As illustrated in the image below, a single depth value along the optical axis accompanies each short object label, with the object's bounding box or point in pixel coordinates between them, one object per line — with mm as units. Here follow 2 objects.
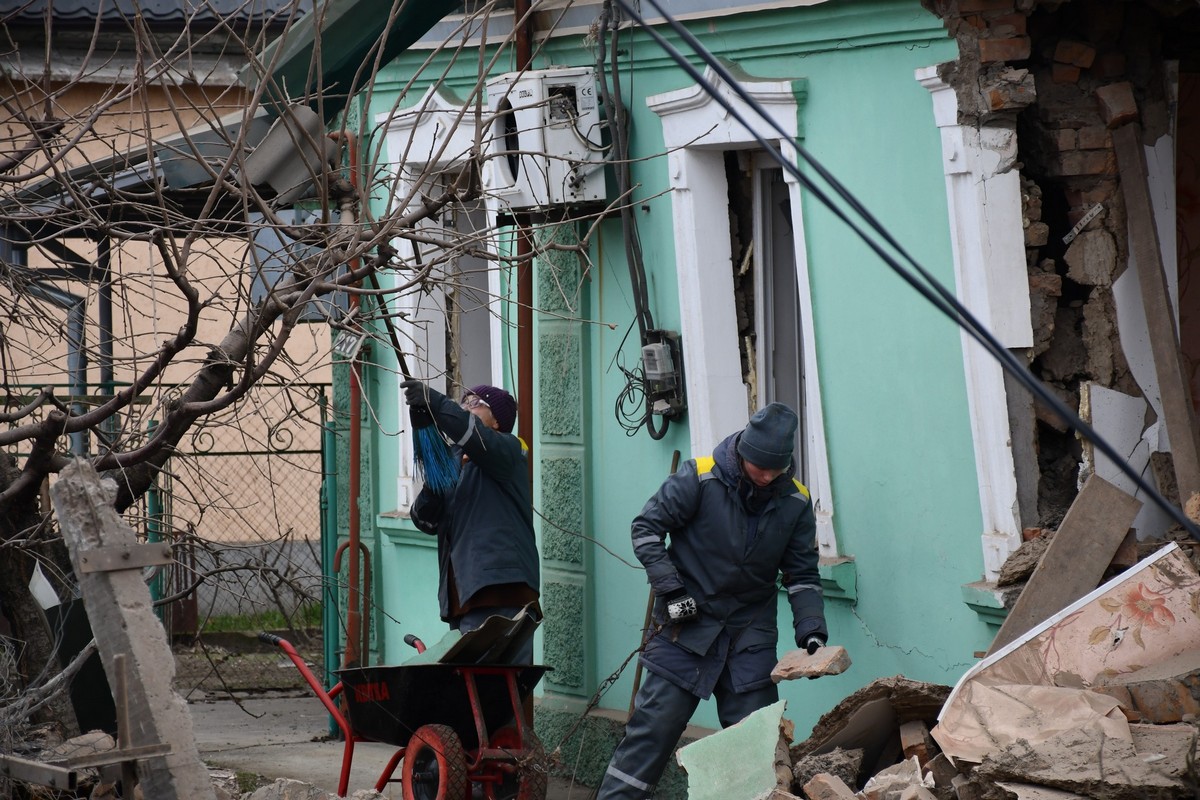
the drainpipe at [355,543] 19500
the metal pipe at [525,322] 16344
